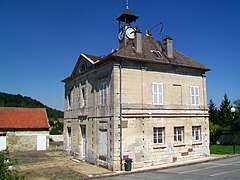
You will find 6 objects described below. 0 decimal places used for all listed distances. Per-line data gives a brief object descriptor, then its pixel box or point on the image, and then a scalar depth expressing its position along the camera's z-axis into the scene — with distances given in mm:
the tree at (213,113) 44894
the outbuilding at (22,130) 28641
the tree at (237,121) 33106
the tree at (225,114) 35981
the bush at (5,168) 6102
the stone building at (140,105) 16359
